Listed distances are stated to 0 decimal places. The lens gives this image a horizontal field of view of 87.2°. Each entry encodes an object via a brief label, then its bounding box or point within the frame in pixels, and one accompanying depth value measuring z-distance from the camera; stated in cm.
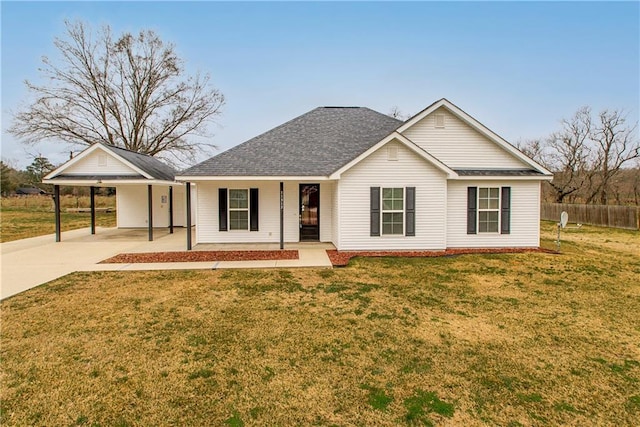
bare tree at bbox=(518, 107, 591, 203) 3114
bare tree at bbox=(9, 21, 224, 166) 2675
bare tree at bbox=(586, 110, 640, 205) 2962
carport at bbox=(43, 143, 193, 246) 1332
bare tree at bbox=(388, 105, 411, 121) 3709
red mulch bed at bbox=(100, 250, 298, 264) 1025
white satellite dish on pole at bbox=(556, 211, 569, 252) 1106
